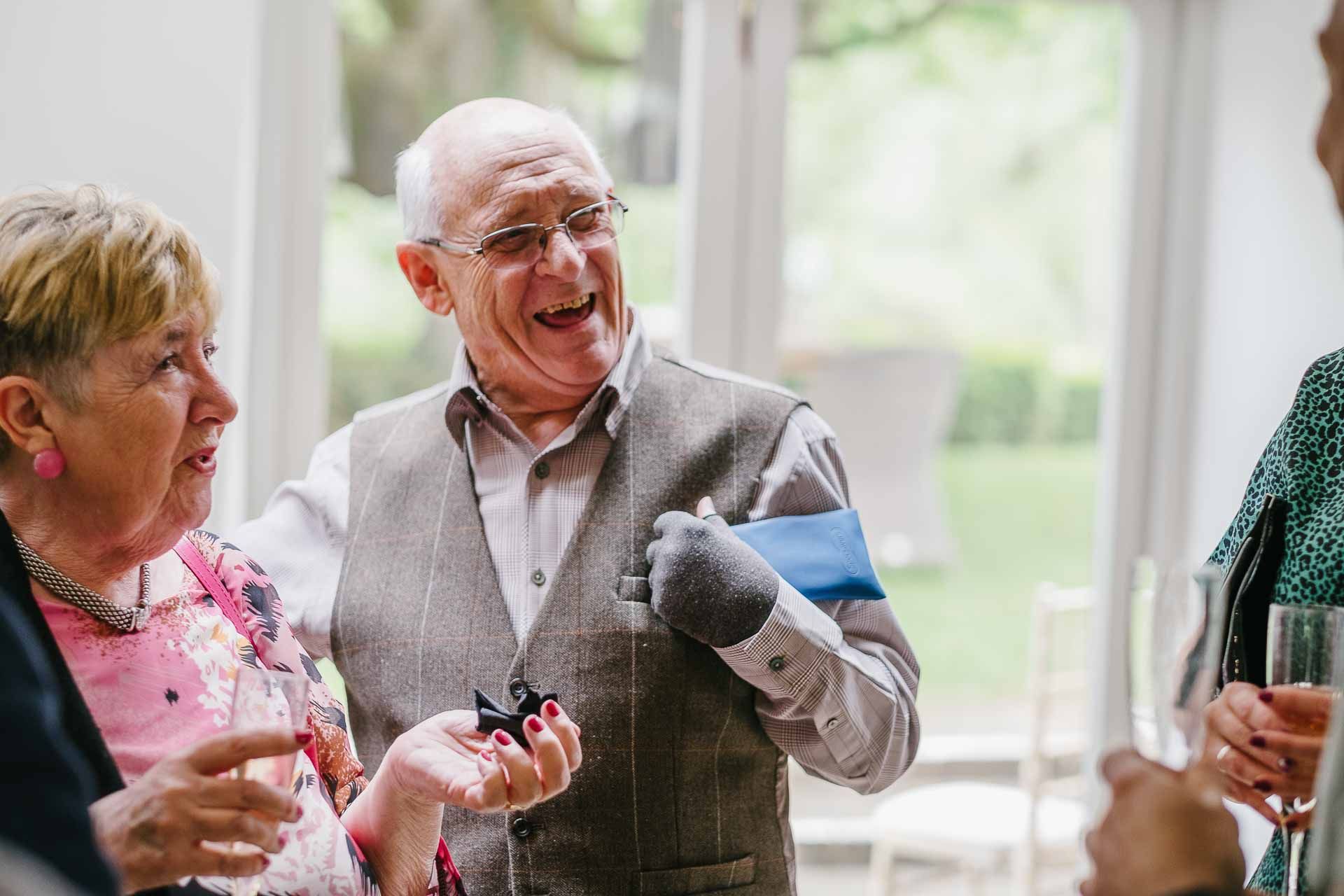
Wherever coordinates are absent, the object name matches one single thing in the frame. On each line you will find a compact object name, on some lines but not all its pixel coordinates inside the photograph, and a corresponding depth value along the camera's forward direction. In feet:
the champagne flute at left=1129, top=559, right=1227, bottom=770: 7.10
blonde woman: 7.58
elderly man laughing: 8.32
